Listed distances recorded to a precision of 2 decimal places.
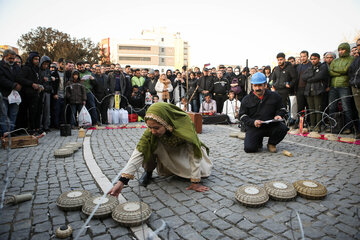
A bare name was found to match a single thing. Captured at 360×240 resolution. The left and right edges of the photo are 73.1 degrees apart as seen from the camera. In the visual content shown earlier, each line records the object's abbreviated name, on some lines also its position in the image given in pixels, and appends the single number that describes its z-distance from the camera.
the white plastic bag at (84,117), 9.89
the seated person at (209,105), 12.02
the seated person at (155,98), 12.46
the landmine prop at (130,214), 2.68
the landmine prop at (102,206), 2.86
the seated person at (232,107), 11.62
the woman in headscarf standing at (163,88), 12.91
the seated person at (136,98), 12.70
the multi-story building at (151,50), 86.08
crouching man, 5.82
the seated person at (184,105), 11.57
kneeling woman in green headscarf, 3.17
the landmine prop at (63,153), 5.43
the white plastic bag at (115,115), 11.78
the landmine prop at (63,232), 2.48
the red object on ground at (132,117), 12.62
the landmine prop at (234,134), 7.96
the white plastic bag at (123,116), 11.91
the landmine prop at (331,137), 7.28
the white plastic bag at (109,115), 11.73
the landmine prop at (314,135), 7.73
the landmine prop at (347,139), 6.83
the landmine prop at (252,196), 3.07
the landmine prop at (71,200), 3.03
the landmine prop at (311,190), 3.27
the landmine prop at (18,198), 3.17
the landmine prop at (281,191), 3.23
